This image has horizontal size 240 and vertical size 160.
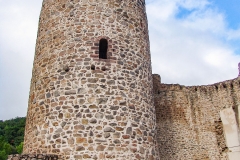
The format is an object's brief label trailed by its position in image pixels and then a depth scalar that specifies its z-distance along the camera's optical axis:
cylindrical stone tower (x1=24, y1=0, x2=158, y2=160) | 7.23
